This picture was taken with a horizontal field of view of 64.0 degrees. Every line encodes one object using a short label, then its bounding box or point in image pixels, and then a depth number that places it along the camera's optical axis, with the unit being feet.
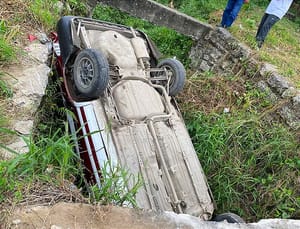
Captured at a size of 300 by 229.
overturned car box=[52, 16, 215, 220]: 8.75
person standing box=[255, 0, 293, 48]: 14.81
